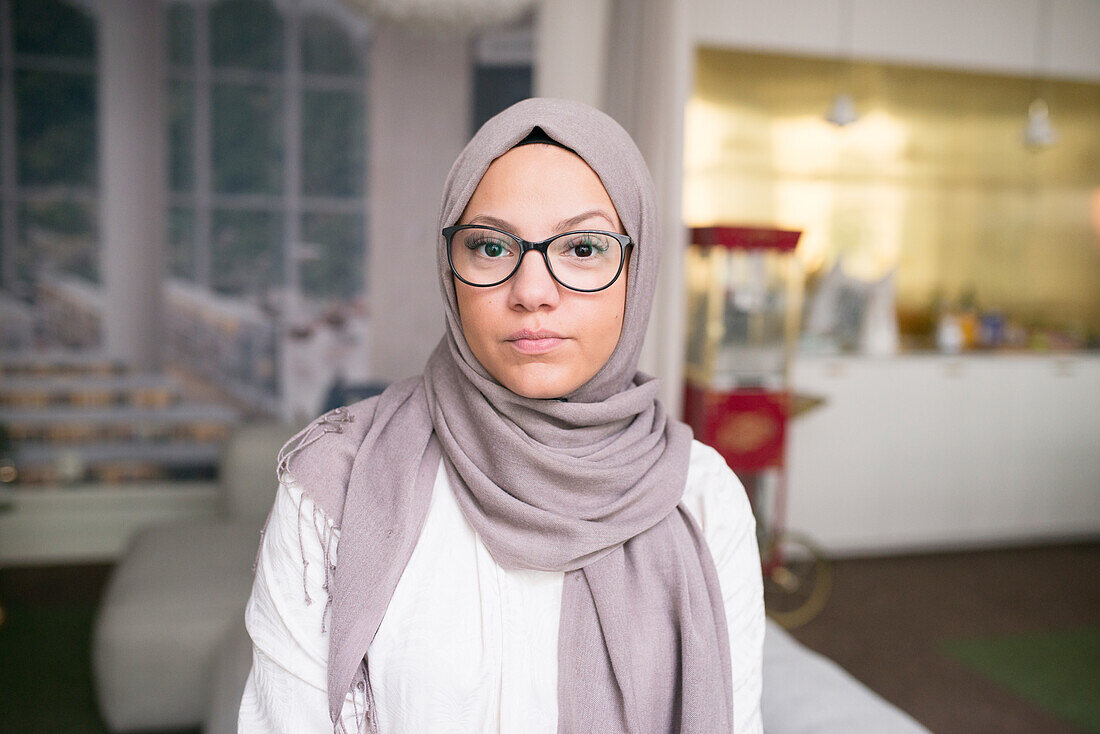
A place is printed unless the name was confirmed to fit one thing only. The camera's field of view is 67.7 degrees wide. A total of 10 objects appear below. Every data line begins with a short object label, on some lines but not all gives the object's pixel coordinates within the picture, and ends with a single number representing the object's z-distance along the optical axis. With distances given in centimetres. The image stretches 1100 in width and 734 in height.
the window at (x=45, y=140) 361
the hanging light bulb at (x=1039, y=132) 385
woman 96
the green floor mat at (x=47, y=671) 227
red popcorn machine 315
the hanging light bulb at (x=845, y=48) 358
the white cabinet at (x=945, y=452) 379
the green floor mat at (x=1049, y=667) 265
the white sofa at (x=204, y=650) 130
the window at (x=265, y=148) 381
